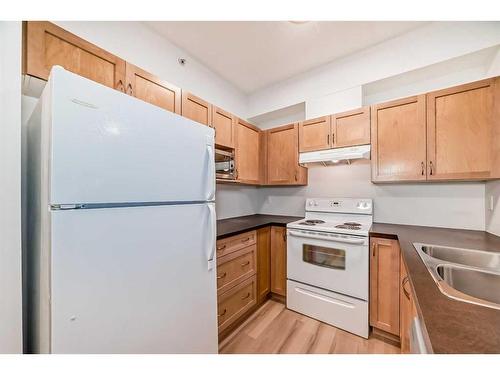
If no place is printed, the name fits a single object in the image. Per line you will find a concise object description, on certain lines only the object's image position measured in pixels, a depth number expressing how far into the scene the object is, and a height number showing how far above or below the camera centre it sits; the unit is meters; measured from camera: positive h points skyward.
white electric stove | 1.76 -0.77
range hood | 1.99 +0.34
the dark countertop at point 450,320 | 0.49 -0.38
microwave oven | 2.10 +0.24
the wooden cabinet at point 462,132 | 1.54 +0.45
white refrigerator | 0.74 -0.17
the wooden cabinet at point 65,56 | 1.01 +0.75
